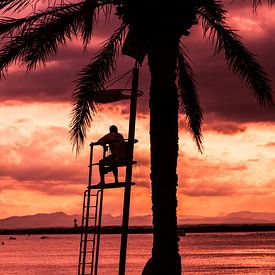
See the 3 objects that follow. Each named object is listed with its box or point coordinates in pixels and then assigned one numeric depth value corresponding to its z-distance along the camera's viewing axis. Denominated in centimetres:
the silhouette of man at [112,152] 1811
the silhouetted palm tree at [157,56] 1620
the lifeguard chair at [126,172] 1634
